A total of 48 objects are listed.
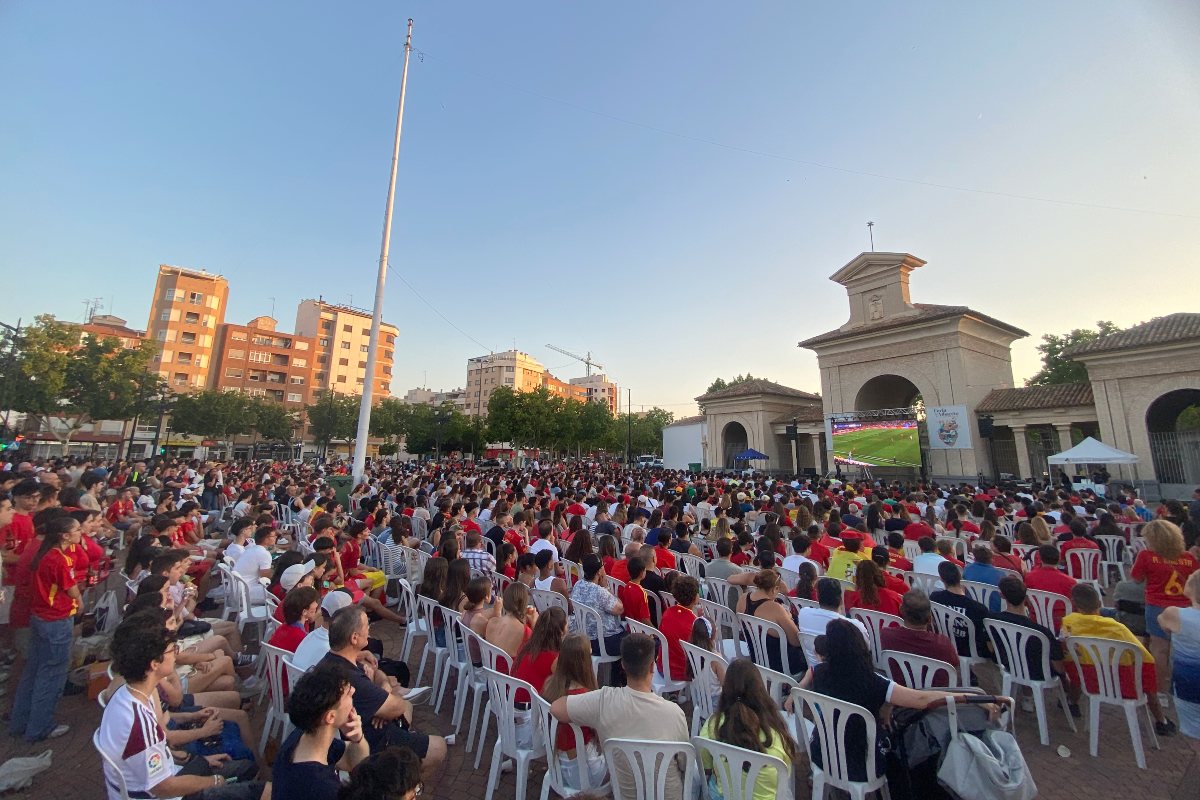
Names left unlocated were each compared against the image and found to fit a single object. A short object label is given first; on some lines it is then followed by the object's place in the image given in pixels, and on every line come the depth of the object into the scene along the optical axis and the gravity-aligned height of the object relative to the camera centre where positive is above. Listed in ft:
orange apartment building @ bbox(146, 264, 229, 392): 163.53 +48.18
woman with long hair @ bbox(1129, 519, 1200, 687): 15.52 -2.80
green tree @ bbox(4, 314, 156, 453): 77.82 +15.56
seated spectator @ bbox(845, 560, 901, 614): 15.51 -3.42
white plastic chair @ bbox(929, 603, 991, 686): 14.67 -4.45
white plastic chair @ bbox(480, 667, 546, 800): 10.34 -5.47
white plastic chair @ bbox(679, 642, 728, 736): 12.07 -5.03
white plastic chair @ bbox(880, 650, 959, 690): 11.14 -4.24
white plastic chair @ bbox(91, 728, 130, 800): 7.77 -4.75
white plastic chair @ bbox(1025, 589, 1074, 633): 15.85 -3.84
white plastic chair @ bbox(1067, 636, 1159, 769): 12.36 -4.87
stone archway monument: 76.43 +21.36
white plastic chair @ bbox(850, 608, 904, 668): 14.43 -4.08
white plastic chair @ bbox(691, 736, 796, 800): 7.58 -4.46
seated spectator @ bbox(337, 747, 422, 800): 5.43 -3.29
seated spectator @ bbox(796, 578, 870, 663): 13.15 -3.46
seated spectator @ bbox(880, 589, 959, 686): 11.54 -3.57
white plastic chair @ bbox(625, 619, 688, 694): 13.41 -5.32
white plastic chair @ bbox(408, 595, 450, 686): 15.87 -5.52
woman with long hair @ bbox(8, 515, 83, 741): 13.04 -4.51
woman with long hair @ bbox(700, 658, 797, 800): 7.88 -3.95
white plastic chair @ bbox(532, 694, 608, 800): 9.54 -5.49
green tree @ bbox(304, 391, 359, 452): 155.33 +17.02
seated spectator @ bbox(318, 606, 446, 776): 9.67 -4.39
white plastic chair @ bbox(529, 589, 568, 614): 16.92 -4.20
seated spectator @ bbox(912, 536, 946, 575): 20.03 -3.09
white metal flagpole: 51.19 +12.41
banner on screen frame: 74.54 +8.37
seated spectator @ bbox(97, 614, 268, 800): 8.01 -4.24
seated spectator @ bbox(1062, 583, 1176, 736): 12.55 -3.94
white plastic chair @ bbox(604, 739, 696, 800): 7.97 -4.51
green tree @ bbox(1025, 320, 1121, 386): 122.83 +31.70
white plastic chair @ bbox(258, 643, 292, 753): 11.58 -5.27
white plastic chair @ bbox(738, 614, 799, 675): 13.43 -4.38
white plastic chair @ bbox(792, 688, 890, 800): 9.29 -5.03
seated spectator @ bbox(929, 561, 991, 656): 14.84 -3.63
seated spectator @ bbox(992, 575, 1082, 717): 13.53 -4.17
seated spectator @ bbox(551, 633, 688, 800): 8.52 -4.08
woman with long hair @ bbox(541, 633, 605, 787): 9.82 -4.29
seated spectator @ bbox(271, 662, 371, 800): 6.68 -3.73
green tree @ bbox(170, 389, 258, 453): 132.67 +15.38
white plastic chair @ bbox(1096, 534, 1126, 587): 26.68 -3.34
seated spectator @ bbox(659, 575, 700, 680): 13.60 -3.94
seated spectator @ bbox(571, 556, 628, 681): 15.39 -4.03
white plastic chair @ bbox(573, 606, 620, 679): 15.33 -4.64
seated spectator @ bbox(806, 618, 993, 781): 9.43 -3.90
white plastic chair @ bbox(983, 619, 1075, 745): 13.26 -4.82
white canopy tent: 52.37 +3.26
